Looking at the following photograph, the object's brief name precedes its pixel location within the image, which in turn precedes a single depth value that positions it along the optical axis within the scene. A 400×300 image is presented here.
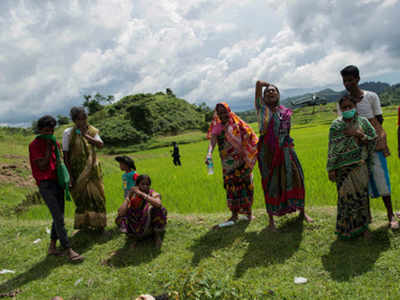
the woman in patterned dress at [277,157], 3.75
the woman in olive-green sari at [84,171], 4.23
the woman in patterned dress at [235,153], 4.21
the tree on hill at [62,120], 50.38
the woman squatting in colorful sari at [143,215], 3.96
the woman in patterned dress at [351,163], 3.19
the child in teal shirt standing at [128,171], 4.47
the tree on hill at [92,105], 48.47
